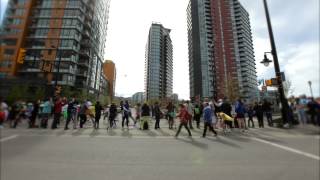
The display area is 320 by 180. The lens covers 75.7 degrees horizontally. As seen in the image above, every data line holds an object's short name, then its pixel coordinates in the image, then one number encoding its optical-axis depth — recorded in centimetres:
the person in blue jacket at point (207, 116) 722
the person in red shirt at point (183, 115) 746
